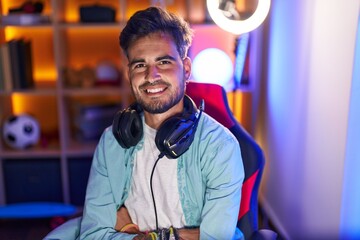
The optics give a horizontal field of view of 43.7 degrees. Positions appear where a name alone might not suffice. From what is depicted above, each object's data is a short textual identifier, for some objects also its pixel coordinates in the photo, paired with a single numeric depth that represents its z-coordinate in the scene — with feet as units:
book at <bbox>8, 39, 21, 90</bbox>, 8.30
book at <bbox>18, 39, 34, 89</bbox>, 8.42
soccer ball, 8.54
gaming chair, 4.60
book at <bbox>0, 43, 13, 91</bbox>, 8.32
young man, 4.32
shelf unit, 8.50
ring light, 5.22
